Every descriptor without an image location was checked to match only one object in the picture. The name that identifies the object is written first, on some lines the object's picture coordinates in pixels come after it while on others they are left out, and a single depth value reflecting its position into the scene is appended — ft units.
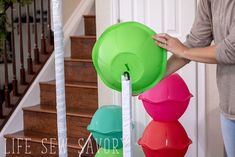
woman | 5.13
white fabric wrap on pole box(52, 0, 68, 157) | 4.63
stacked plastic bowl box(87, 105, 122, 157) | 8.48
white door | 9.91
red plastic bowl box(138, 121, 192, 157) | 8.17
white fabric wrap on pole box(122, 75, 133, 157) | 4.46
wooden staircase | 11.79
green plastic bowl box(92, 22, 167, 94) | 4.75
